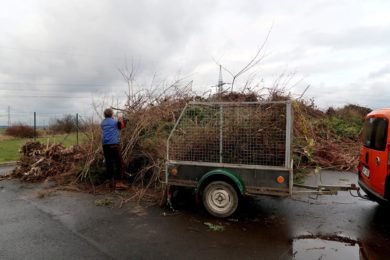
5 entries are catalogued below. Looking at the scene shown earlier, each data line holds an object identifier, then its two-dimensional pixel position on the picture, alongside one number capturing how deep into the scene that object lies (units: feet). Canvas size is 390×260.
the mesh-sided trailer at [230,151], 16.53
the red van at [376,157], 15.80
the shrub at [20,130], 84.35
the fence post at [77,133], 32.07
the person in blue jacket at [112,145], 23.76
